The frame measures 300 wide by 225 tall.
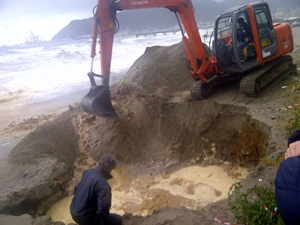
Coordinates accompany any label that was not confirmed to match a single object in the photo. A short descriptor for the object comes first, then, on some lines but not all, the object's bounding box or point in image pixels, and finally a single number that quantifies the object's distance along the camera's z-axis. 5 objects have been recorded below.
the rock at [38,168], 4.62
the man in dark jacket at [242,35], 6.32
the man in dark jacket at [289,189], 1.69
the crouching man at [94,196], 3.01
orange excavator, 5.58
